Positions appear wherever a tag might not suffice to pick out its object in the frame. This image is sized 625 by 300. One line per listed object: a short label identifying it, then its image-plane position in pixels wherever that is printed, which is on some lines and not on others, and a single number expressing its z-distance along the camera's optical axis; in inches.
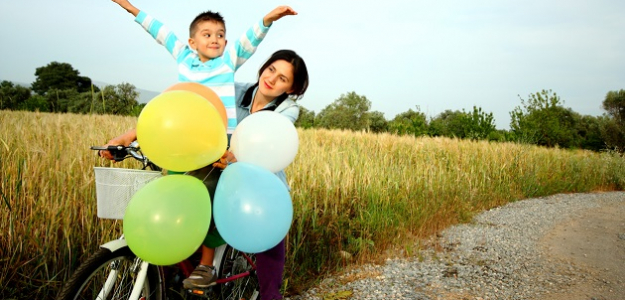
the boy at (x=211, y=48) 85.5
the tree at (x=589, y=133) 1217.5
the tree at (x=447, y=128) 767.8
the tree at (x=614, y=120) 1077.1
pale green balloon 58.2
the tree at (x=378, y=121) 1416.8
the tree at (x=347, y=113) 1562.9
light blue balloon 62.2
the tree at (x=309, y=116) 1442.7
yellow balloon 58.9
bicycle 63.4
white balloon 70.2
